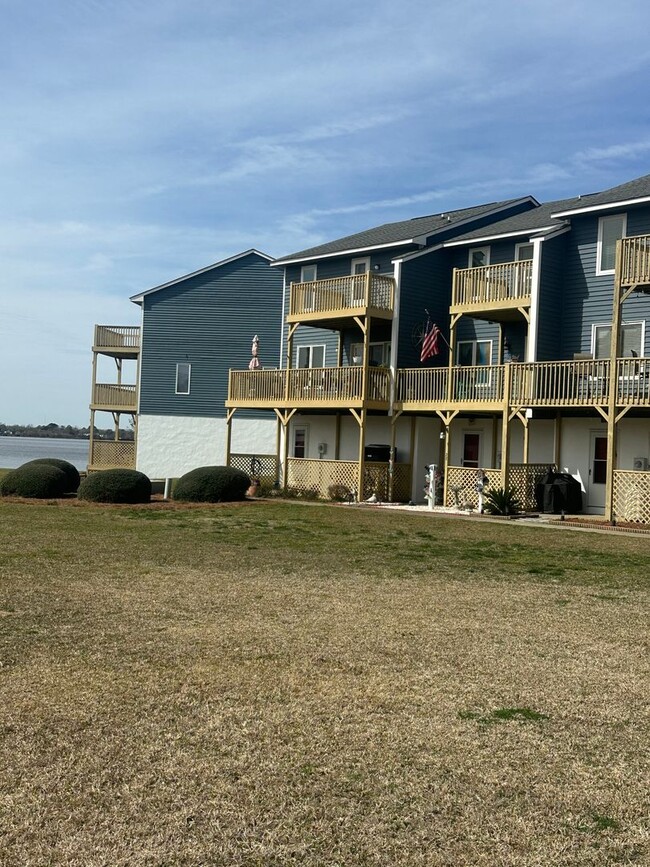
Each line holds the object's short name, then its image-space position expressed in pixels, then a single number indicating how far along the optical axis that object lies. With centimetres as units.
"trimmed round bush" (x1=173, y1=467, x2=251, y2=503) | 2919
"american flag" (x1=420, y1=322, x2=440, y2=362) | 3086
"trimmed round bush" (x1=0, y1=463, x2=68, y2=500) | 2942
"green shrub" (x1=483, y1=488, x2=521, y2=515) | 2602
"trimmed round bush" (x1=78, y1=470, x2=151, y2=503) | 2819
